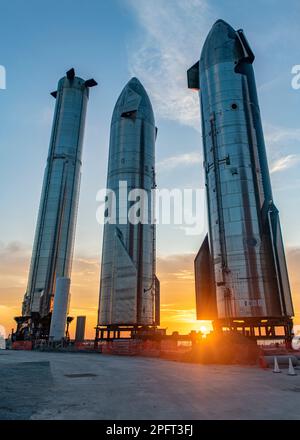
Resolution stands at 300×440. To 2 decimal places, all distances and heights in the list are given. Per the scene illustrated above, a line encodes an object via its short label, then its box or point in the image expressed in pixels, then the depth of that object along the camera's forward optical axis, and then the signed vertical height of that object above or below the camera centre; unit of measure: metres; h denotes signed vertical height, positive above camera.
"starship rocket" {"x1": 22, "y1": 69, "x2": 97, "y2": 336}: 55.68 +25.71
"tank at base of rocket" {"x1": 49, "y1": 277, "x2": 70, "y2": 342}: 45.31 +3.72
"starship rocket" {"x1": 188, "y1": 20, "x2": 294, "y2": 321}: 29.98 +14.13
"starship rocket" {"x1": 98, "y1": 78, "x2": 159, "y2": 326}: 43.34 +14.98
